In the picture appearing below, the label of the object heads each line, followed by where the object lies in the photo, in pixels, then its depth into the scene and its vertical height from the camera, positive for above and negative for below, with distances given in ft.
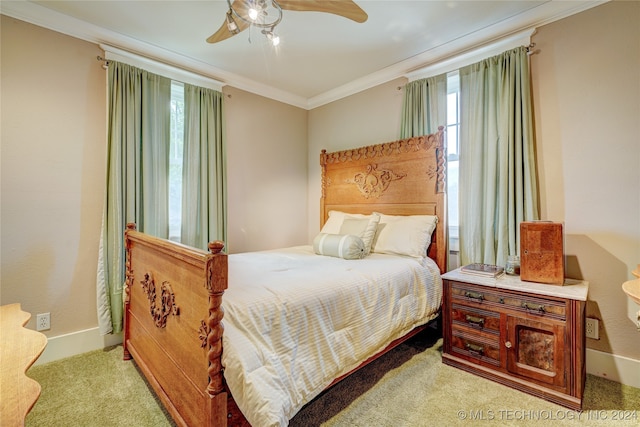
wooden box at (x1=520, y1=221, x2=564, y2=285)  6.16 -0.81
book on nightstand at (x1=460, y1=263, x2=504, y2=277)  6.83 -1.35
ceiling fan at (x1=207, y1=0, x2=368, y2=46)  5.21 +3.92
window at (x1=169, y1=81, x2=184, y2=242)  9.42 +1.70
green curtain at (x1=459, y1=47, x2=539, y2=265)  7.32 +1.53
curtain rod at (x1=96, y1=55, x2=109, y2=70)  8.07 +4.30
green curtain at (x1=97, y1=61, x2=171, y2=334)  7.96 +1.21
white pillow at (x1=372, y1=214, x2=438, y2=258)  8.43 -0.64
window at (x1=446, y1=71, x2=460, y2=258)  8.91 +2.00
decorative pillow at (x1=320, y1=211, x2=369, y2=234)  10.03 -0.27
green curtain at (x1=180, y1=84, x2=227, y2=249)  9.59 +1.50
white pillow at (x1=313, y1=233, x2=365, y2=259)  8.09 -0.92
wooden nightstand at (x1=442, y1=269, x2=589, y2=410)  5.50 -2.51
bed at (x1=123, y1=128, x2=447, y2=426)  3.84 -1.64
